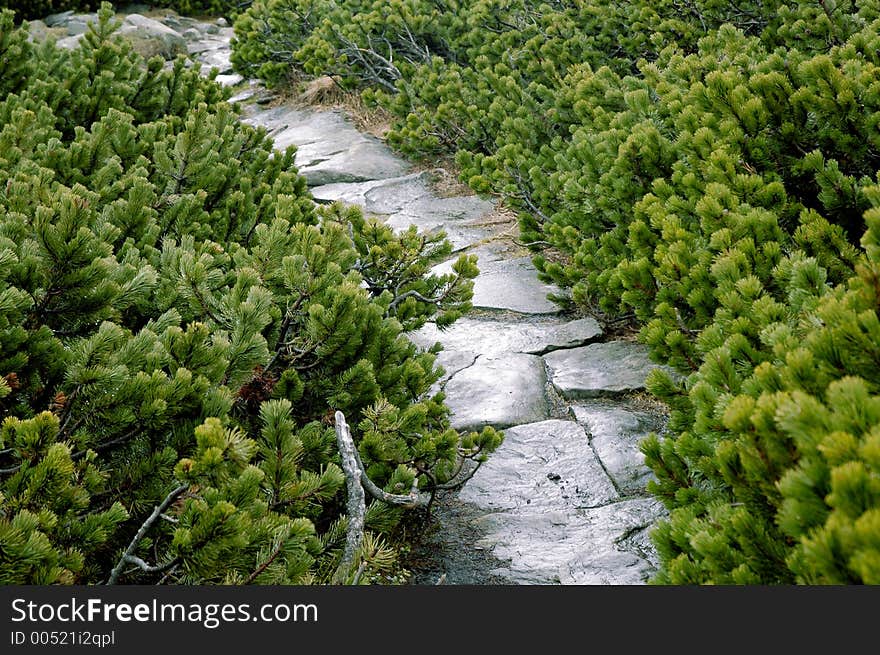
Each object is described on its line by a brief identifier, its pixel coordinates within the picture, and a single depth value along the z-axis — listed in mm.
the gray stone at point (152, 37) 13531
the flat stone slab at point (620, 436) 3135
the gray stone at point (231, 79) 12594
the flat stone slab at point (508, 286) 5020
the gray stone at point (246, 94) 11480
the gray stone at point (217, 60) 13927
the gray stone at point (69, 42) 12812
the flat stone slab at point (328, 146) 7957
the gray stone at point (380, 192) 7073
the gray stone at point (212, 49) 14672
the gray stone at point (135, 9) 17844
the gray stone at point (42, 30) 13953
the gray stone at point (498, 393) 3703
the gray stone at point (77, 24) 14959
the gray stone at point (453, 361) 4222
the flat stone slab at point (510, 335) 4469
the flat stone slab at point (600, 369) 3875
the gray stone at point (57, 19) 15648
